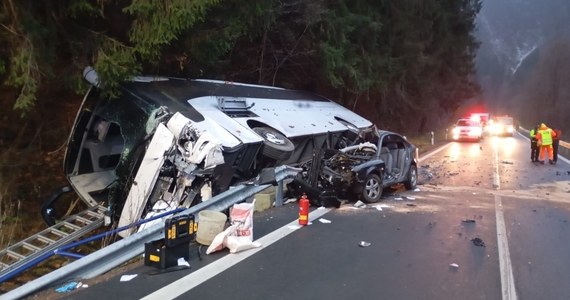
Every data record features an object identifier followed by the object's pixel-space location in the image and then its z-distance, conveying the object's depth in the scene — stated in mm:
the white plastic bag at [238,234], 5277
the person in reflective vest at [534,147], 18234
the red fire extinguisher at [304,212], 6703
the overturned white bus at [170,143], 6676
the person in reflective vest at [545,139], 17922
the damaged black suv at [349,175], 8281
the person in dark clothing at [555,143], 18202
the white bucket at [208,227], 5453
